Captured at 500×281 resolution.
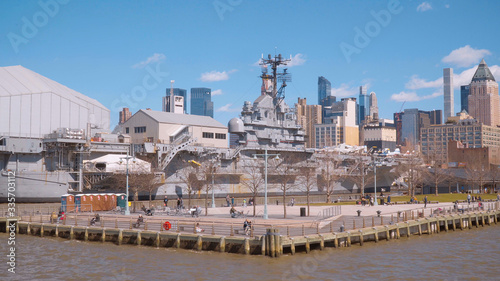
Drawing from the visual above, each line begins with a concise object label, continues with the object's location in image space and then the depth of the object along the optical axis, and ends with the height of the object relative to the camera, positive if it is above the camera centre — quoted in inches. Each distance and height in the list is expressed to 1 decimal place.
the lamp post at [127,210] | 1963.6 -112.0
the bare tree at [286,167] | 3243.6 +71.9
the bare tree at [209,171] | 2701.8 +46.0
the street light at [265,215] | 1726.1 -117.8
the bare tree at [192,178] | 2876.0 +9.6
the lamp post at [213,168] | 2378.8 +59.6
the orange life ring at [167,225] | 1534.2 -130.9
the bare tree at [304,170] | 3346.2 +61.0
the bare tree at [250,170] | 3115.2 +56.8
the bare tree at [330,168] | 3494.1 +78.0
